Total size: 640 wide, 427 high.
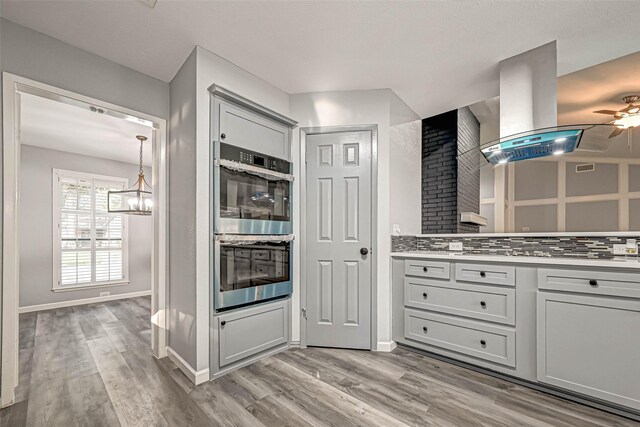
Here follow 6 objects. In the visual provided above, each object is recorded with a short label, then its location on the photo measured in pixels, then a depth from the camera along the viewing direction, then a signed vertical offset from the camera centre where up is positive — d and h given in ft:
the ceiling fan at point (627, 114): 8.45 +3.11
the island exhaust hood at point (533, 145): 7.06 +1.85
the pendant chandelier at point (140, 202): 12.22 +0.50
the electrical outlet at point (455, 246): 10.02 -1.12
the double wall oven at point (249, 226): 7.73 -0.37
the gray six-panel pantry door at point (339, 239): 9.39 -0.83
